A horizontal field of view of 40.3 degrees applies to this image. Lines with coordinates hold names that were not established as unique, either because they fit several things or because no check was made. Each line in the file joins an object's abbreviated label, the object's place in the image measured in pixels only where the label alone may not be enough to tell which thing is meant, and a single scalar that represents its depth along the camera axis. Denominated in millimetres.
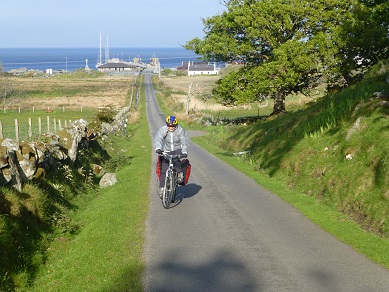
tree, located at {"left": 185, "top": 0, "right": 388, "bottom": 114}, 34281
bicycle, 13000
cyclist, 13414
